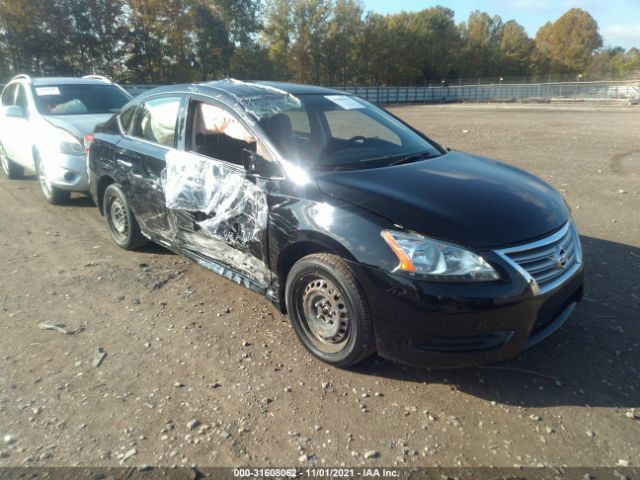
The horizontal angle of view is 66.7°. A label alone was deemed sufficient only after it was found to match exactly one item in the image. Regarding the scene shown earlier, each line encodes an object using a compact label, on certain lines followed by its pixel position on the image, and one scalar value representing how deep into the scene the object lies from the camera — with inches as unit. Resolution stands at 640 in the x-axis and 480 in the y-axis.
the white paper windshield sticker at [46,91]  299.5
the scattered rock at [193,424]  105.3
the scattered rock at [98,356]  129.4
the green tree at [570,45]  3179.1
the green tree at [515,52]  3225.9
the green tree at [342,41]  2576.3
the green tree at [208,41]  1859.0
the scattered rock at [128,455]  96.4
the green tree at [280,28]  2496.3
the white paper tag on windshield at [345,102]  168.6
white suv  259.4
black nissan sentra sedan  106.7
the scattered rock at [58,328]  144.9
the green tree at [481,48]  3171.8
